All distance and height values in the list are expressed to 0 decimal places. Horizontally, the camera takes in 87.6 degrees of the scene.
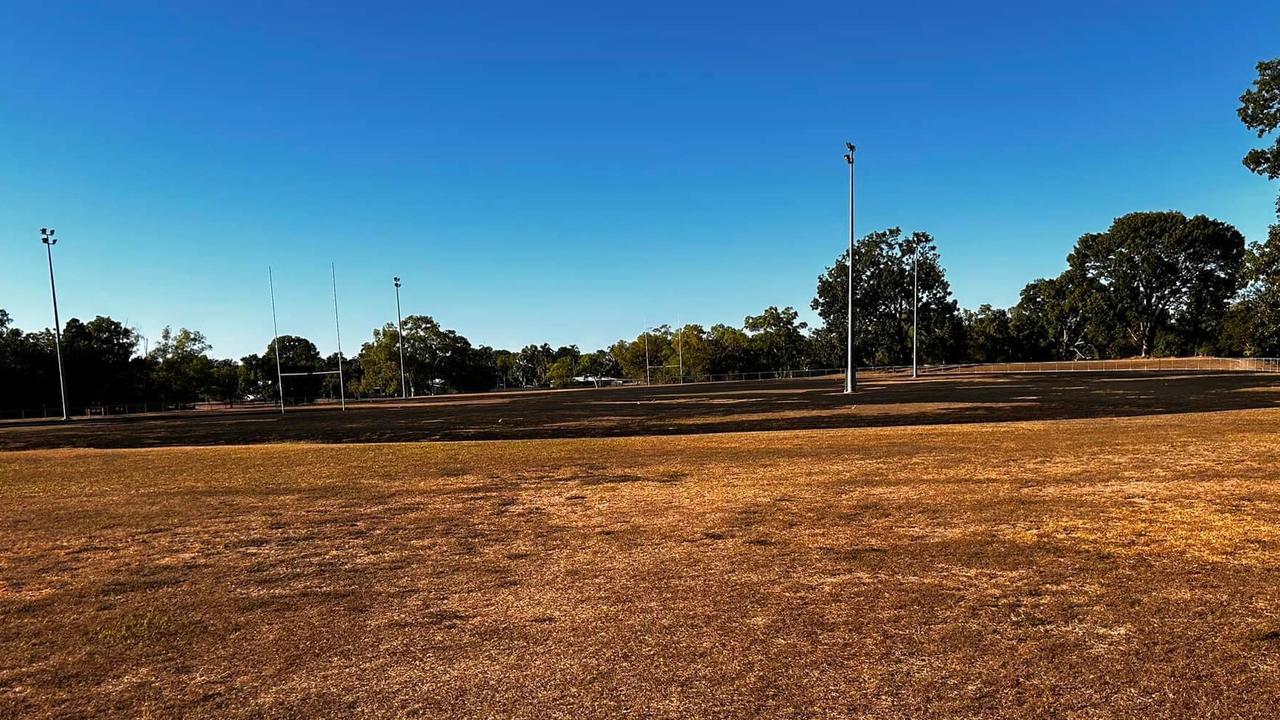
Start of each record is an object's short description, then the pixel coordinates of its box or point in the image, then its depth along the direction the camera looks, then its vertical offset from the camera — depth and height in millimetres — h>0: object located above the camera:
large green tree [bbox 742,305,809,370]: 101500 +2327
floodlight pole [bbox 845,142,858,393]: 34062 +1141
